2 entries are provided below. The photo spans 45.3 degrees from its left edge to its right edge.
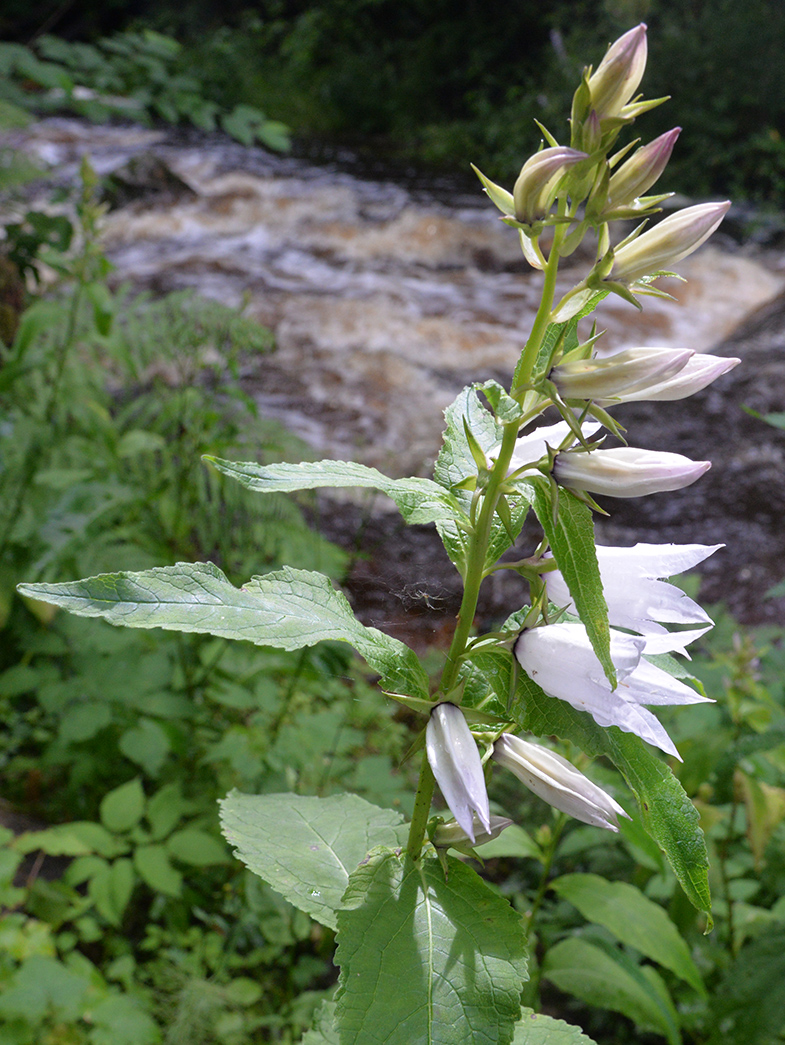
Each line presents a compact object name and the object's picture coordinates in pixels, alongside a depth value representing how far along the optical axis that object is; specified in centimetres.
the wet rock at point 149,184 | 273
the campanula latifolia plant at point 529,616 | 24
